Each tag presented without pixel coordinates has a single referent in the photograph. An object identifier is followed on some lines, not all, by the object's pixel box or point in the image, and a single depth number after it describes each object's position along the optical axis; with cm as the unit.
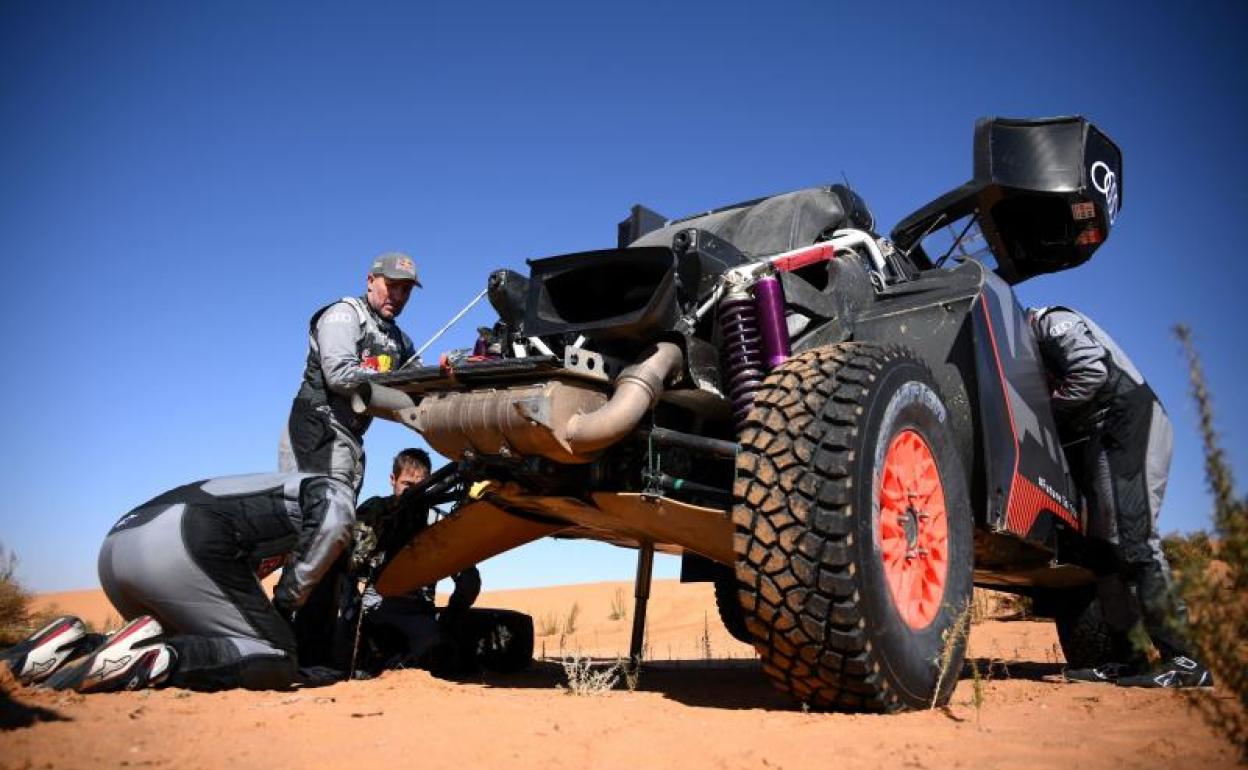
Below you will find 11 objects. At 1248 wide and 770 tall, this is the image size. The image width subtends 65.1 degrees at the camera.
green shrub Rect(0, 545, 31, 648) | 766
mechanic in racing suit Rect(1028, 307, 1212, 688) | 515
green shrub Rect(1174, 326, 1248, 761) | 250
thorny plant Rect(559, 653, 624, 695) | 401
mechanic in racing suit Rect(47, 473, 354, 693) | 384
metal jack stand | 548
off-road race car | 328
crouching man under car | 512
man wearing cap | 493
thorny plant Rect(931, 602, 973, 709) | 351
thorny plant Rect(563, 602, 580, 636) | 1328
